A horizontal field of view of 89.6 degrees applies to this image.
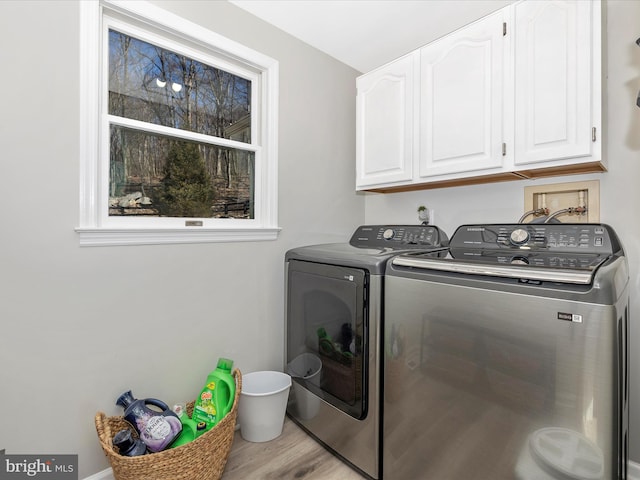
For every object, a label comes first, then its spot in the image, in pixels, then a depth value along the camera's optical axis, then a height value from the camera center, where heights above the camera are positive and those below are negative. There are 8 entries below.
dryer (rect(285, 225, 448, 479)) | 1.45 -0.51
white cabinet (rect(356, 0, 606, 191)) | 1.33 +0.68
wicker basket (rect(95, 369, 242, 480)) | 1.20 -0.86
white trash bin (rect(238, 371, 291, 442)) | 1.70 -0.94
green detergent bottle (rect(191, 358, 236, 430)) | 1.49 -0.76
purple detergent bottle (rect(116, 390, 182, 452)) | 1.31 -0.77
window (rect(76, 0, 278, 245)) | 1.42 +0.55
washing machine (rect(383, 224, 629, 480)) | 0.92 -0.40
